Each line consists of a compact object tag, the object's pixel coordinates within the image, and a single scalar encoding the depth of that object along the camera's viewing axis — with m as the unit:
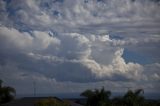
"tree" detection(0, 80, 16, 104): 75.07
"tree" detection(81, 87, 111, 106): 73.50
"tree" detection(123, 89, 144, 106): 69.50
